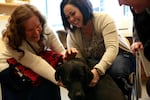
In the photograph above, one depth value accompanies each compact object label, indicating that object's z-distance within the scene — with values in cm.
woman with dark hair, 168
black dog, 129
